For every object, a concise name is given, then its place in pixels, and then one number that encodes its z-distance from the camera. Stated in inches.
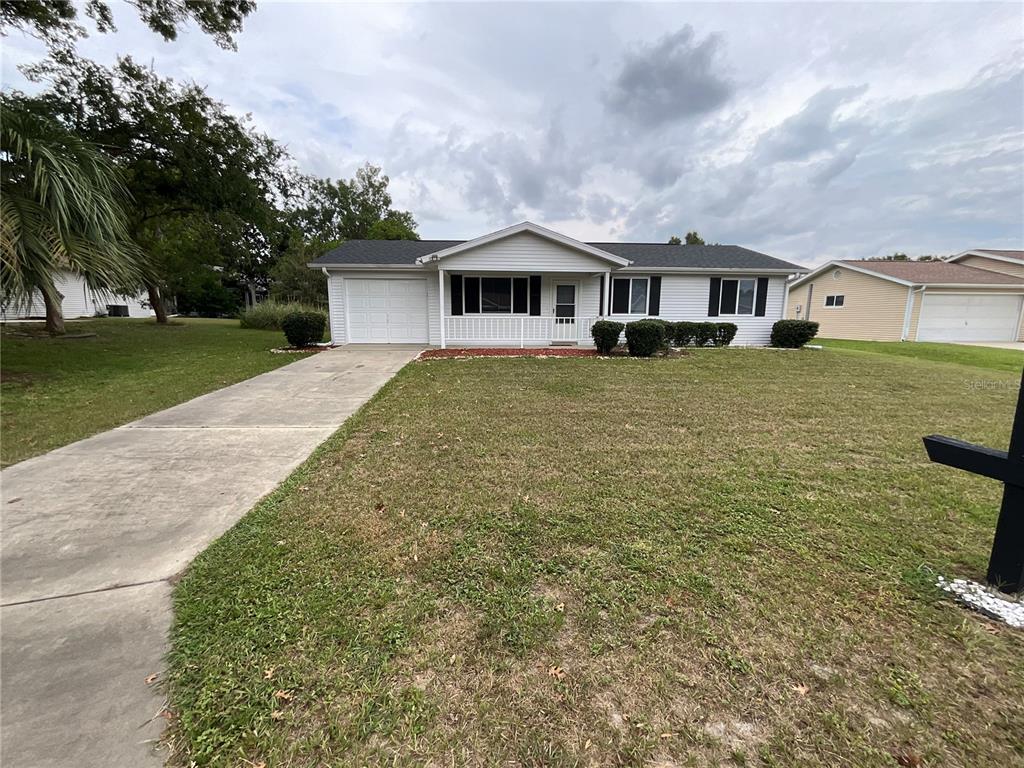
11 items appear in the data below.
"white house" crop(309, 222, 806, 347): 523.2
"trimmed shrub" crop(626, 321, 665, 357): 459.5
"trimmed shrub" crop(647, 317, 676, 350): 527.7
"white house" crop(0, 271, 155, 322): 1030.4
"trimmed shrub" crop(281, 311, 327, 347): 513.3
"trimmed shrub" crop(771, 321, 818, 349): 555.5
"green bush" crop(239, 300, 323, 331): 872.9
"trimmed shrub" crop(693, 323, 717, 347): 557.6
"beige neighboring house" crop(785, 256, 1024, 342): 781.3
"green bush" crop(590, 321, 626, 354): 478.6
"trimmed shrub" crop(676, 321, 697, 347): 553.0
